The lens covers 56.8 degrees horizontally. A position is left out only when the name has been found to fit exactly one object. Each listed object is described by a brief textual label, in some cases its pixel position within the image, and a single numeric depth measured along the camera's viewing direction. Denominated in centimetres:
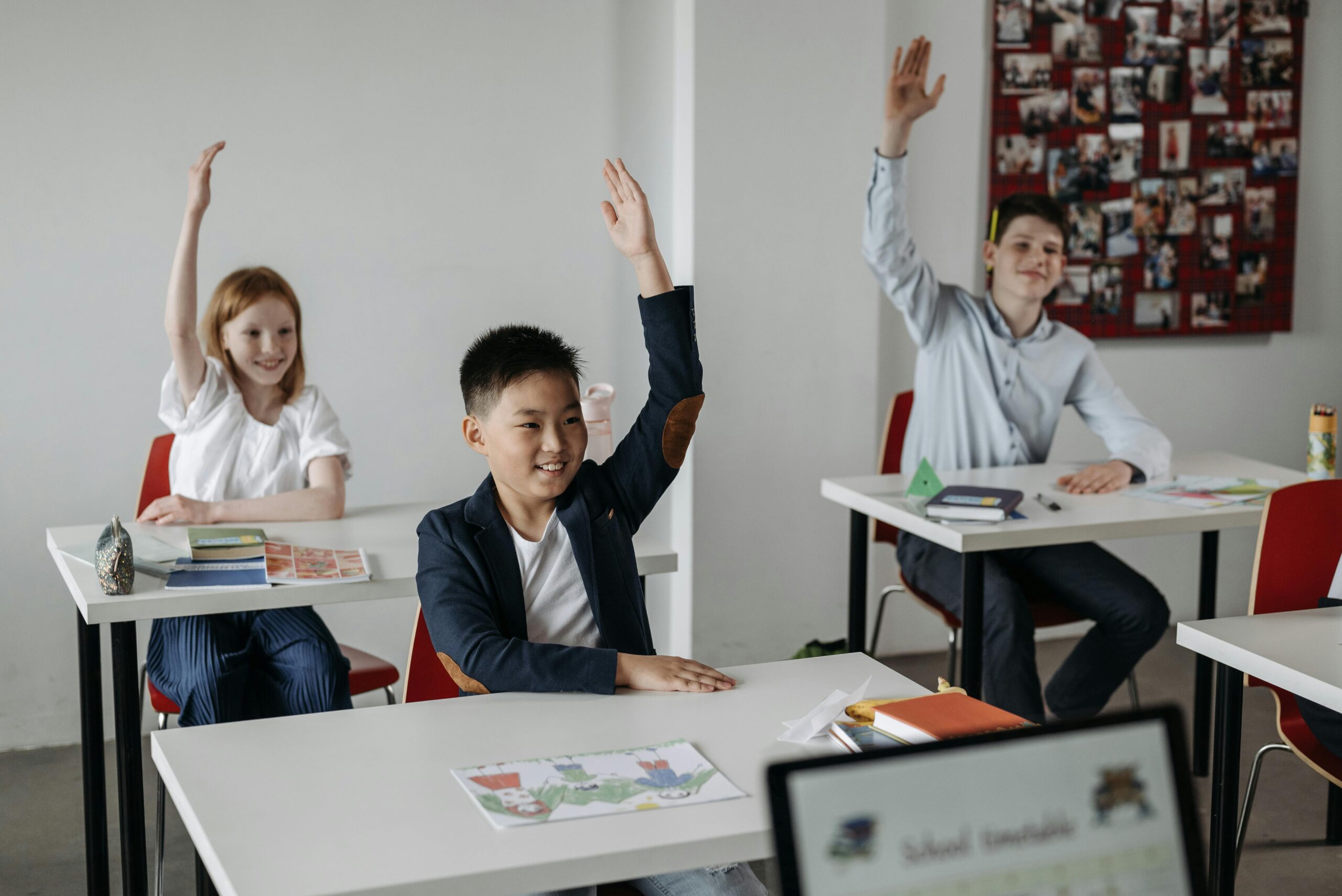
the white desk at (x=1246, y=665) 168
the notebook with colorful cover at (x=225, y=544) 229
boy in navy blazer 172
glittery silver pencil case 204
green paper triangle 274
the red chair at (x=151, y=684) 244
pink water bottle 273
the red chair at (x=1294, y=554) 221
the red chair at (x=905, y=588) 294
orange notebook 138
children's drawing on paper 124
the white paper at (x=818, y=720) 145
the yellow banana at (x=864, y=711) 148
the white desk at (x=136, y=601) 200
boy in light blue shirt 287
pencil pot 288
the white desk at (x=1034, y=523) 254
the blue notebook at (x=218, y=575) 212
